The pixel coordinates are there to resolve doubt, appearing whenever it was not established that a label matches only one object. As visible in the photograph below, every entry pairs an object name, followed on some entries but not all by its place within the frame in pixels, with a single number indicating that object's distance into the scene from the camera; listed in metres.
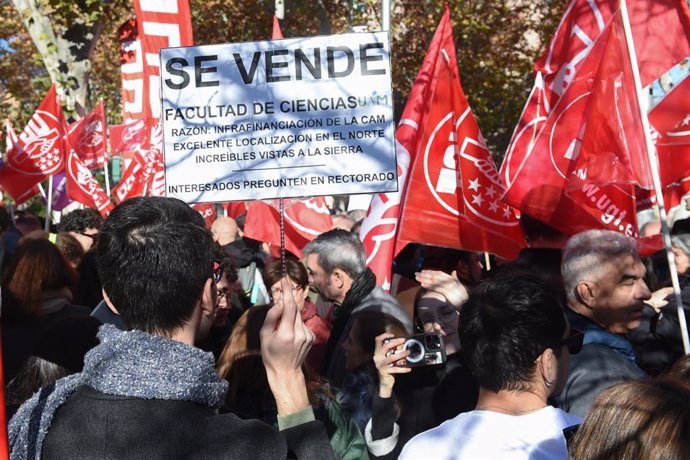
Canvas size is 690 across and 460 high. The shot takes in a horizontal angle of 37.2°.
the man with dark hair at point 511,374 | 2.73
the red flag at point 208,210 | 8.64
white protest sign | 4.18
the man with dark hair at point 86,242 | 7.72
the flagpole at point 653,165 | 4.40
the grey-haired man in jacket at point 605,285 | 4.00
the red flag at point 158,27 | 8.62
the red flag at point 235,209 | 10.91
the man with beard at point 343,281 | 5.14
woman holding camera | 3.72
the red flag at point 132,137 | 13.35
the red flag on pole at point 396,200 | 6.09
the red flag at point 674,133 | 5.63
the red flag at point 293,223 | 8.30
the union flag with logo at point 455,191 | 5.99
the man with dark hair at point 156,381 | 2.20
